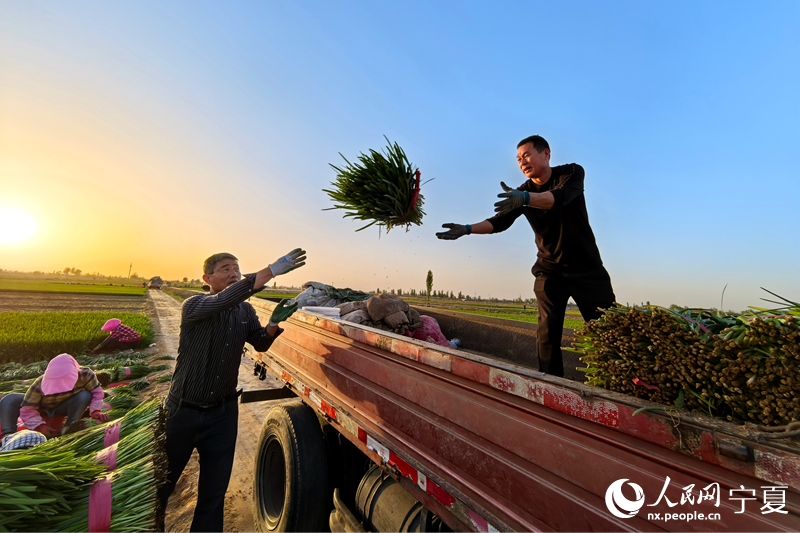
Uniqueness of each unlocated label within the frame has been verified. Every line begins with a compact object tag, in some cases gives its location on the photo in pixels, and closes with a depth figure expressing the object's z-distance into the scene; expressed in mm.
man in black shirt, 2139
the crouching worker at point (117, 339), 10180
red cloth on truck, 3467
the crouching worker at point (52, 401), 3611
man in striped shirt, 2342
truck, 810
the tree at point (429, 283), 32159
